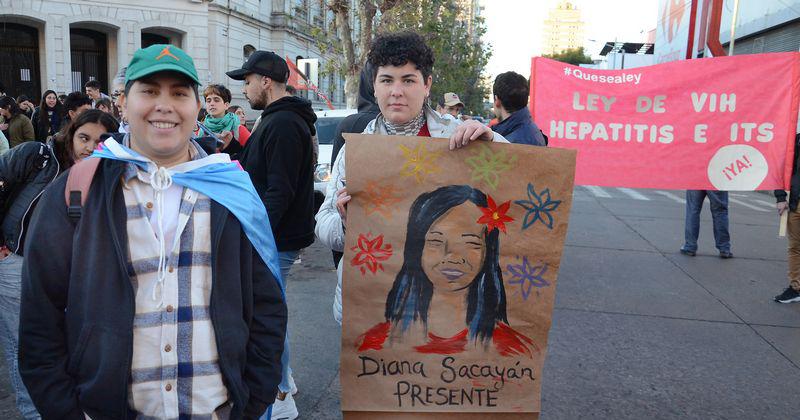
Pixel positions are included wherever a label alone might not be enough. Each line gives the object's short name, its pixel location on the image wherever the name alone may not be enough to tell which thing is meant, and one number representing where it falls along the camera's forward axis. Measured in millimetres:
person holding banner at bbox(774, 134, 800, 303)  5605
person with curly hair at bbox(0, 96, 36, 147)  8984
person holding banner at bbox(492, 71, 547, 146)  4574
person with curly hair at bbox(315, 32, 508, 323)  2330
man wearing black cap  3248
